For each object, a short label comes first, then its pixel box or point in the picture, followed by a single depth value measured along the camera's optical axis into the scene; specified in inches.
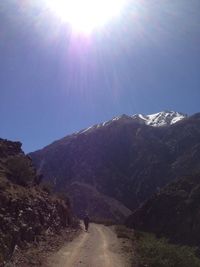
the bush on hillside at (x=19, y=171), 799.6
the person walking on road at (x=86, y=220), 1011.7
